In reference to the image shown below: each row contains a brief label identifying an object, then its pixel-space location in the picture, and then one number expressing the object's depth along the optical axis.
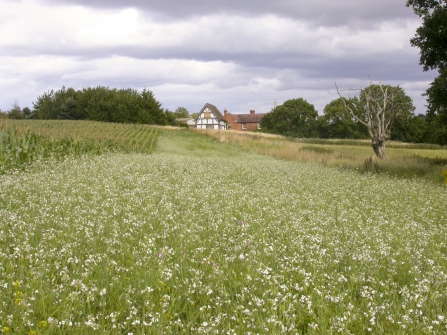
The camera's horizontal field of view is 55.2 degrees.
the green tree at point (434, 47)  22.23
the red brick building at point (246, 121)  123.99
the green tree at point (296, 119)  91.50
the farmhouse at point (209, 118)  106.44
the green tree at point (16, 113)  74.62
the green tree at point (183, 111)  176.82
